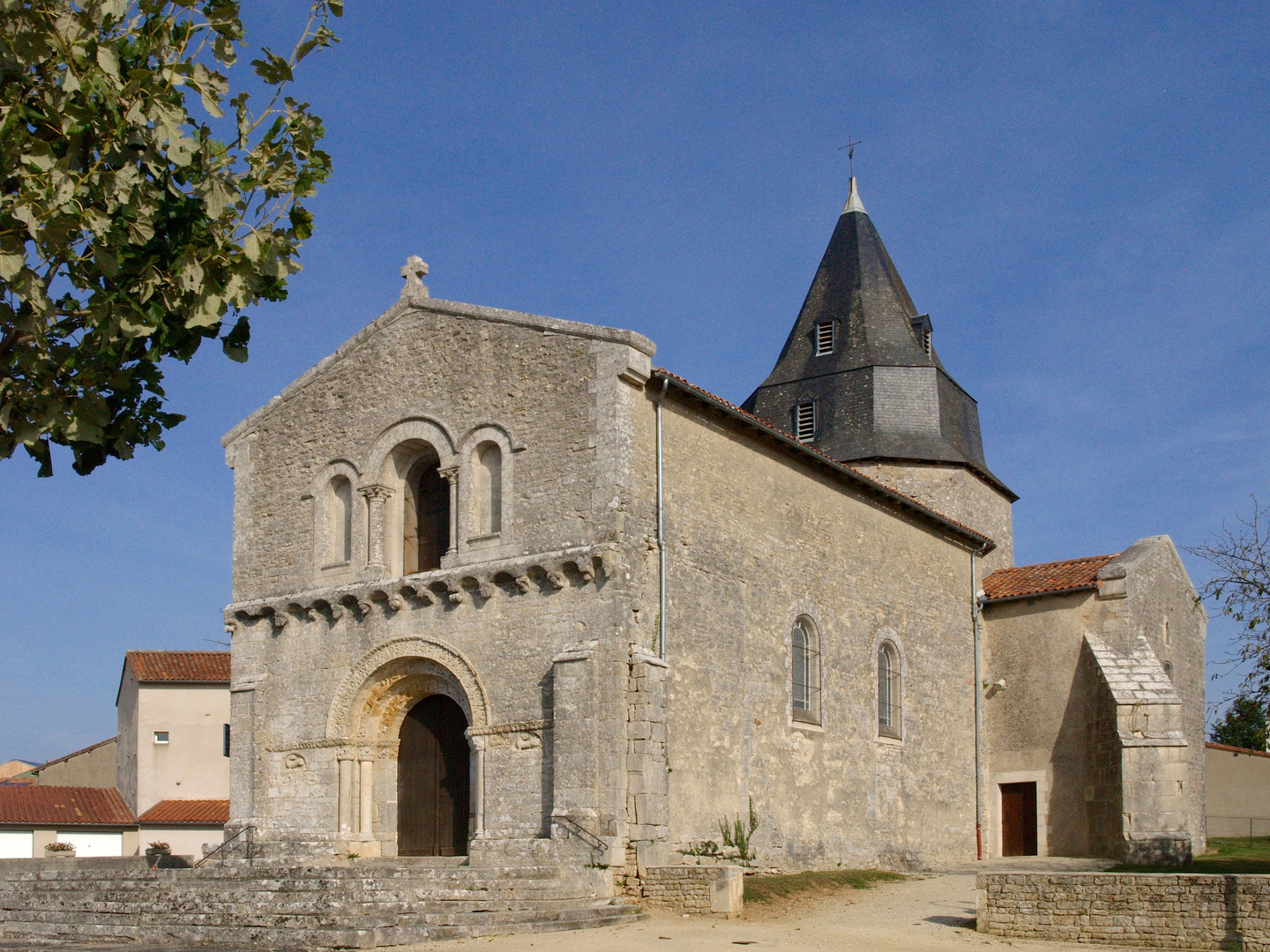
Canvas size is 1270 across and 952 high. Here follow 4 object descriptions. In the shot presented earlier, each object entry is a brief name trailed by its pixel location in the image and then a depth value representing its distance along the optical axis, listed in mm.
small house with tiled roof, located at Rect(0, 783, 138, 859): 30750
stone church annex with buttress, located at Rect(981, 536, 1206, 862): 20562
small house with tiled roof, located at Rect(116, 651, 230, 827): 33531
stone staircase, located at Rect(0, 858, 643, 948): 11609
